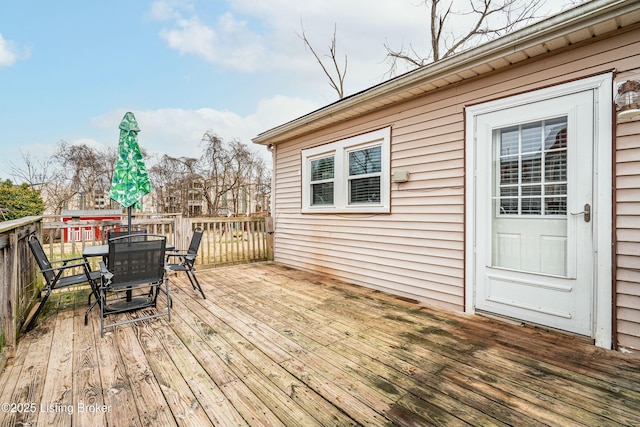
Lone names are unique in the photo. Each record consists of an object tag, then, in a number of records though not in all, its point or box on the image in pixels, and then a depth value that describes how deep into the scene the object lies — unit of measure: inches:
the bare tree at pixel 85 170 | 423.5
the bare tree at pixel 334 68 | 440.1
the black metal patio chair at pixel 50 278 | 117.6
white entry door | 103.0
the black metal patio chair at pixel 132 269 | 115.0
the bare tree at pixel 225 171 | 469.7
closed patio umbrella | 146.6
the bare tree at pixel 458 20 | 326.3
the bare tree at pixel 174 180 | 480.7
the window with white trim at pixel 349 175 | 172.1
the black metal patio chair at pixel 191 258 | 160.1
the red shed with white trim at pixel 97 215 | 364.8
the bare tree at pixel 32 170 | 416.5
